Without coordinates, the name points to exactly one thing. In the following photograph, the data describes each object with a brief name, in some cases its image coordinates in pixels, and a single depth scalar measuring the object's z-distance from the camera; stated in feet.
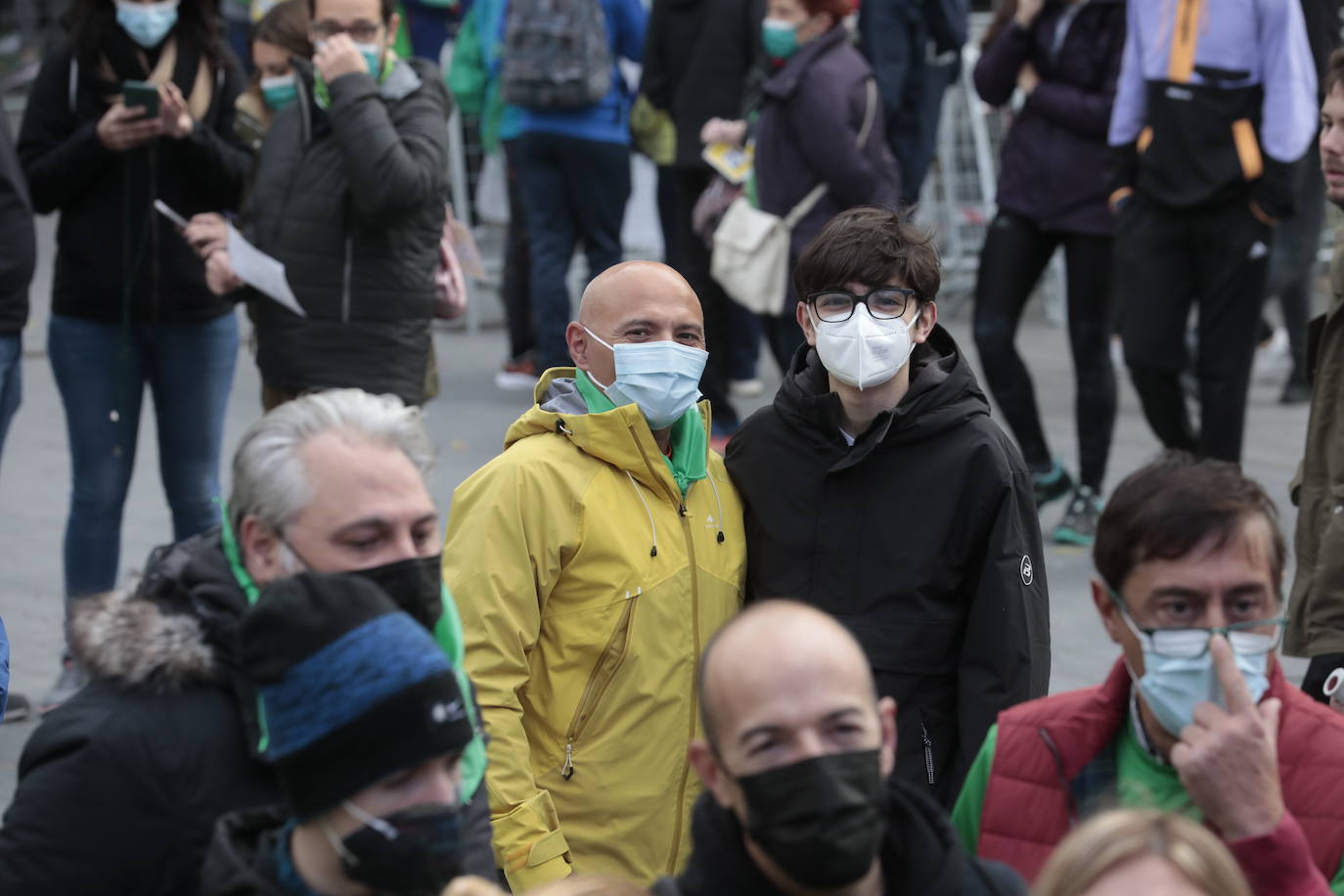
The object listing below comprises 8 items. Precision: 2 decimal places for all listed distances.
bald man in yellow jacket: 22.82
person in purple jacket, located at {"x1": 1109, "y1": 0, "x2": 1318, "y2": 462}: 43.45
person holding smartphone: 37.73
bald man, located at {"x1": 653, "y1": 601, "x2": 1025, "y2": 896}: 14.67
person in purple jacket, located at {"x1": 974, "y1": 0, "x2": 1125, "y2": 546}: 47.91
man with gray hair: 15.76
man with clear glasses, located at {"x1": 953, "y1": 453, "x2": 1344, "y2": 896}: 16.81
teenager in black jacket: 23.41
